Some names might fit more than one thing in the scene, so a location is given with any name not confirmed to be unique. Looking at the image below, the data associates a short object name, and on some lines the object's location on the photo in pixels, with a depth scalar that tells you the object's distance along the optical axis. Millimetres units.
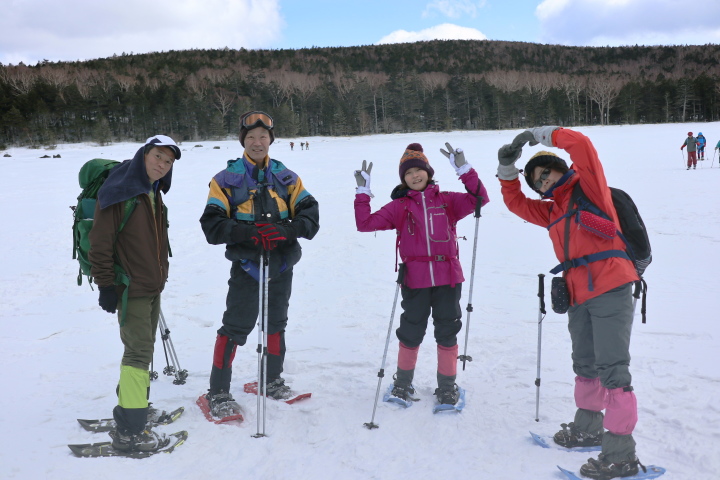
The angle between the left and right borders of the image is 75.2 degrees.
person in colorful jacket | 3299
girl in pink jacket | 3453
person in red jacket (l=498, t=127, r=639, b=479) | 2615
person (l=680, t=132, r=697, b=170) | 17125
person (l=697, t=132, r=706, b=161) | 18697
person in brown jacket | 2812
